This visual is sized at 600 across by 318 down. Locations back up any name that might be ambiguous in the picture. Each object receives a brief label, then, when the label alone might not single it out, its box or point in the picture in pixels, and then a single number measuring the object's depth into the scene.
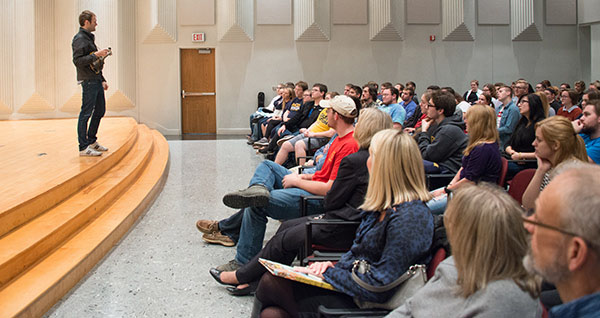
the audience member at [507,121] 6.22
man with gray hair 1.09
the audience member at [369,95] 7.92
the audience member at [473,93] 12.15
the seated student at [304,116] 7.78
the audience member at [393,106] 7.51
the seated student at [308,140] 6.43
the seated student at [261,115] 10.85
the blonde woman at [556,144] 3.00
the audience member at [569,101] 7.61
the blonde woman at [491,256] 1.48
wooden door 13.39
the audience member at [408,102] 8.66
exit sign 13.14
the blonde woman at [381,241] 2.13
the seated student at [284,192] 3.52
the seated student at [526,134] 5.05
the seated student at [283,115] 8.56
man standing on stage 5.57
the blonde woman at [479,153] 3.74
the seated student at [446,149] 4.52
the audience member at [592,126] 3.80
